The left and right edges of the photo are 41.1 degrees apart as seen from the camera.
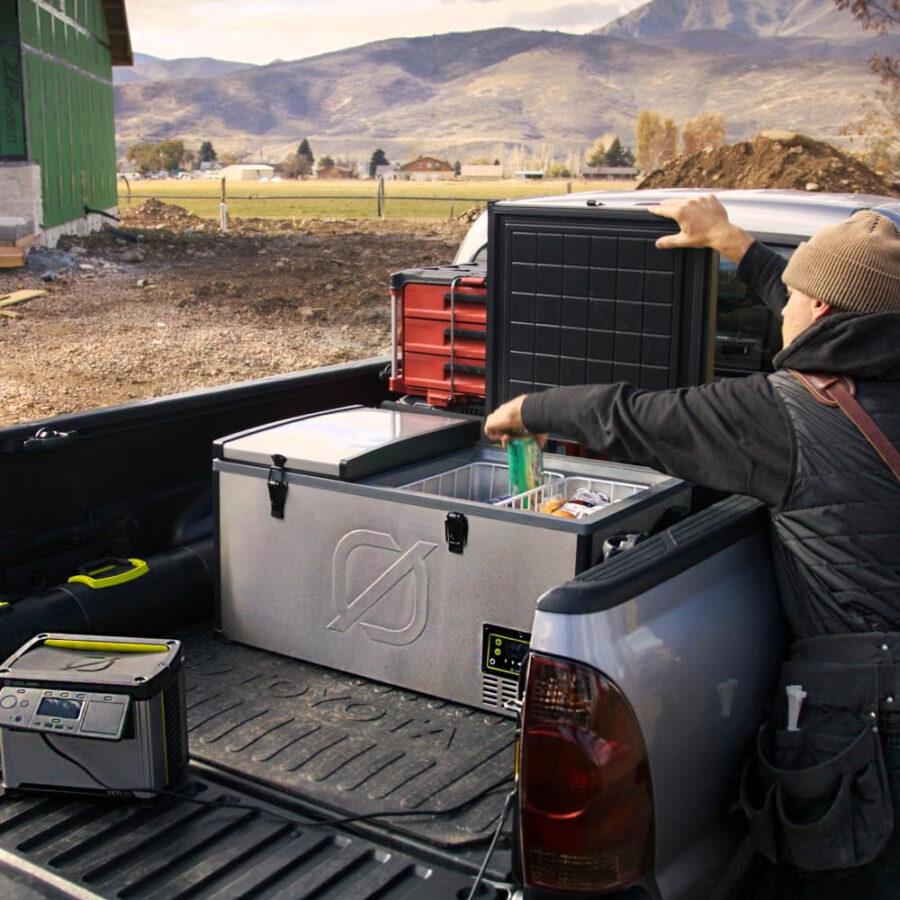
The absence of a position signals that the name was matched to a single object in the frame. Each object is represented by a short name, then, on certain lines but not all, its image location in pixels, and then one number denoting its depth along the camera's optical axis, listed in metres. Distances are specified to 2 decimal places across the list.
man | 2.03
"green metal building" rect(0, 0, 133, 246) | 20.28
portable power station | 2.50
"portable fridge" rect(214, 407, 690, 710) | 2.77
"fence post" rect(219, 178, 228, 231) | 28.77
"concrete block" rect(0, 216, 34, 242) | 19.47
